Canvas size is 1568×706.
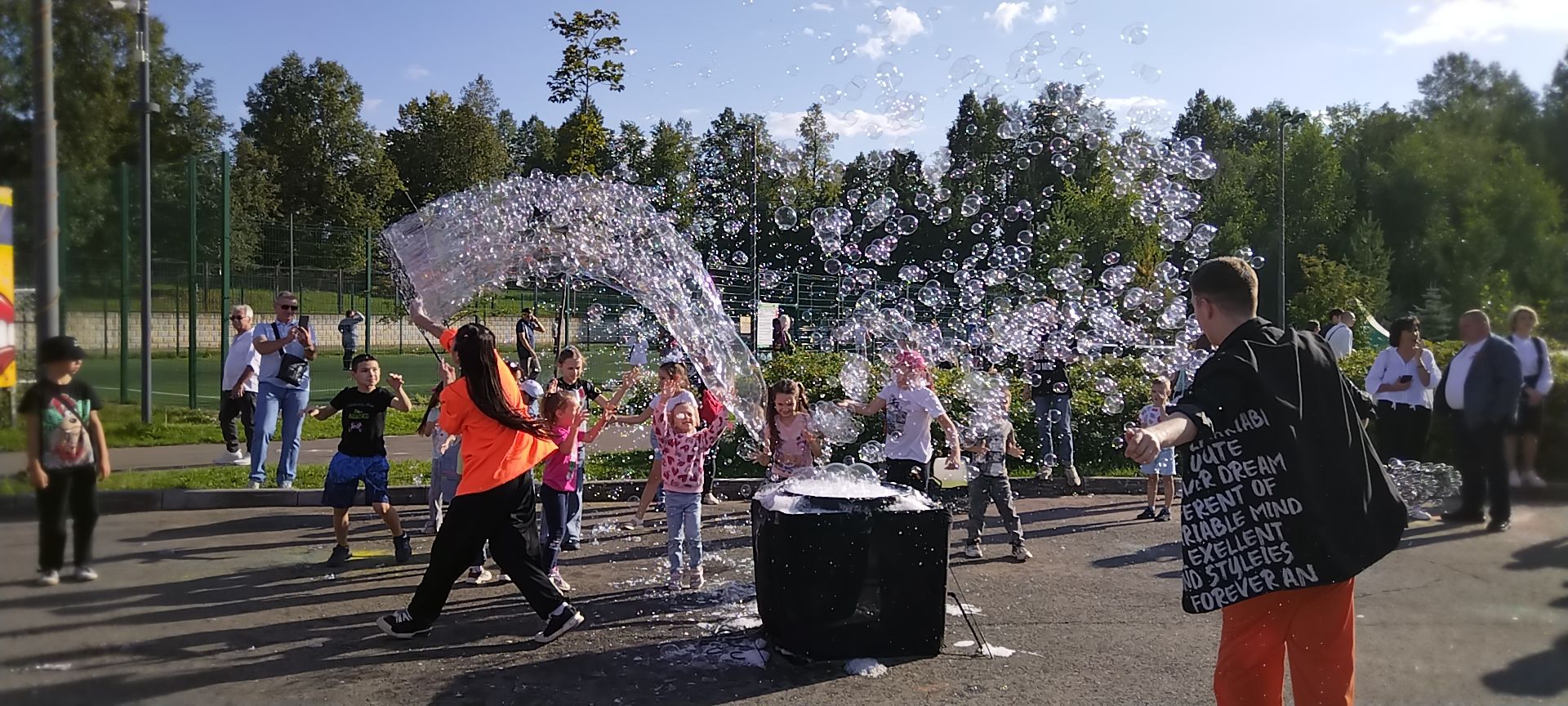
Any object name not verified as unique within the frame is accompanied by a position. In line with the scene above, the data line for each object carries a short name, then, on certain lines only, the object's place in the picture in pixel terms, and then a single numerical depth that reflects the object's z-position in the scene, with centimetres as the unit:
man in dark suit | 583
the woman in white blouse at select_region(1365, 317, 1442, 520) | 799
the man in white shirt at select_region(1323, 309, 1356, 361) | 923
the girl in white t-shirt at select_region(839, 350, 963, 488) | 727
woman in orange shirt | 541
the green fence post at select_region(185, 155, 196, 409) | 1055
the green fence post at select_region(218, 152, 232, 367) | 1161
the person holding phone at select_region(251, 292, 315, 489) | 930
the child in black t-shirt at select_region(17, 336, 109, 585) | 468
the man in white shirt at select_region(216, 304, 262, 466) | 983
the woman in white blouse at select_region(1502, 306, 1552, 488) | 559
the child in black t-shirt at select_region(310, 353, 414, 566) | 700
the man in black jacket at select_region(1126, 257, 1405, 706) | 332
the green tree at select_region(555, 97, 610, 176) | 1437
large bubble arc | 755
